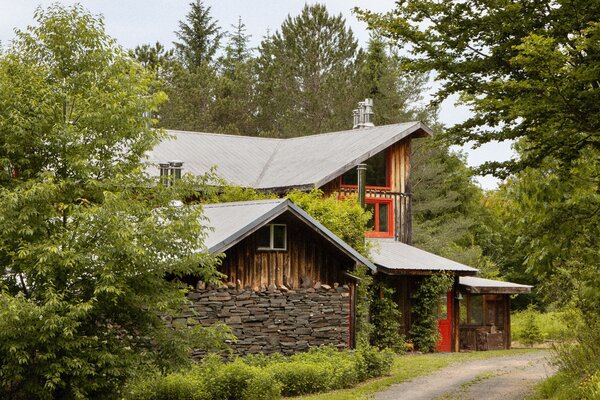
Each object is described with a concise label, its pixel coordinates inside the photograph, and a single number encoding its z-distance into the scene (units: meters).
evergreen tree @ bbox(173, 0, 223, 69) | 63.50
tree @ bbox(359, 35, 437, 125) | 50.62
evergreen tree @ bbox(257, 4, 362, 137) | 52.81
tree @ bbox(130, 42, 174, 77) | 55.41
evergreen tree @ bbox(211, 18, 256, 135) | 55.41
